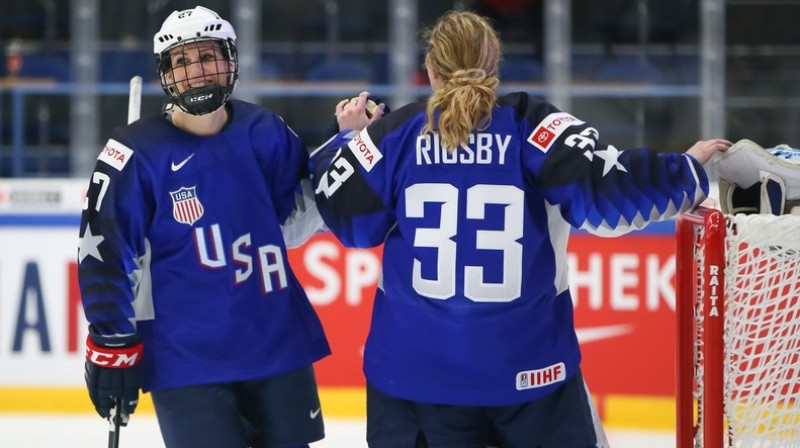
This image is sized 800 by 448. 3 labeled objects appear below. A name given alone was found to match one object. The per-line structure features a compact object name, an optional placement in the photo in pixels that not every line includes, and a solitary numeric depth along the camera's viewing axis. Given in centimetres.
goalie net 1486
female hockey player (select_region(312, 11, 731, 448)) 1470
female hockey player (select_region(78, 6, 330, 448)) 1503
